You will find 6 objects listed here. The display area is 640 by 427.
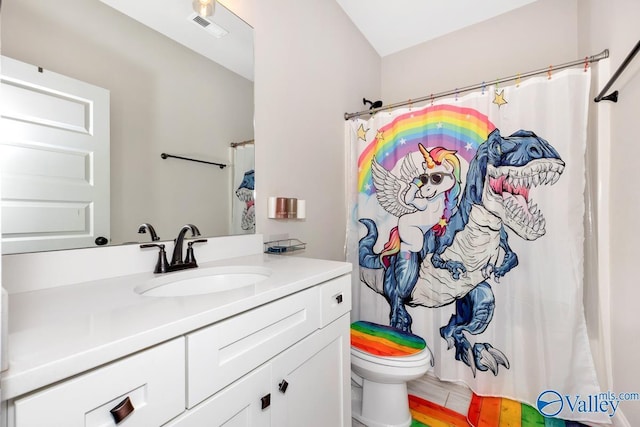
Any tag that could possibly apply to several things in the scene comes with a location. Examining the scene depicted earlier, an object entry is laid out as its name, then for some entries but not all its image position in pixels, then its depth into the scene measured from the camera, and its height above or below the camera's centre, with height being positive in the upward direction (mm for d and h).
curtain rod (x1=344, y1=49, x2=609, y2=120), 1331 +717
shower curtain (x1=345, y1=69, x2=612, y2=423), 1406 -144
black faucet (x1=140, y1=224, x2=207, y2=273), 997 -165
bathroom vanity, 432 -277
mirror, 840 +448
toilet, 1300 -743
